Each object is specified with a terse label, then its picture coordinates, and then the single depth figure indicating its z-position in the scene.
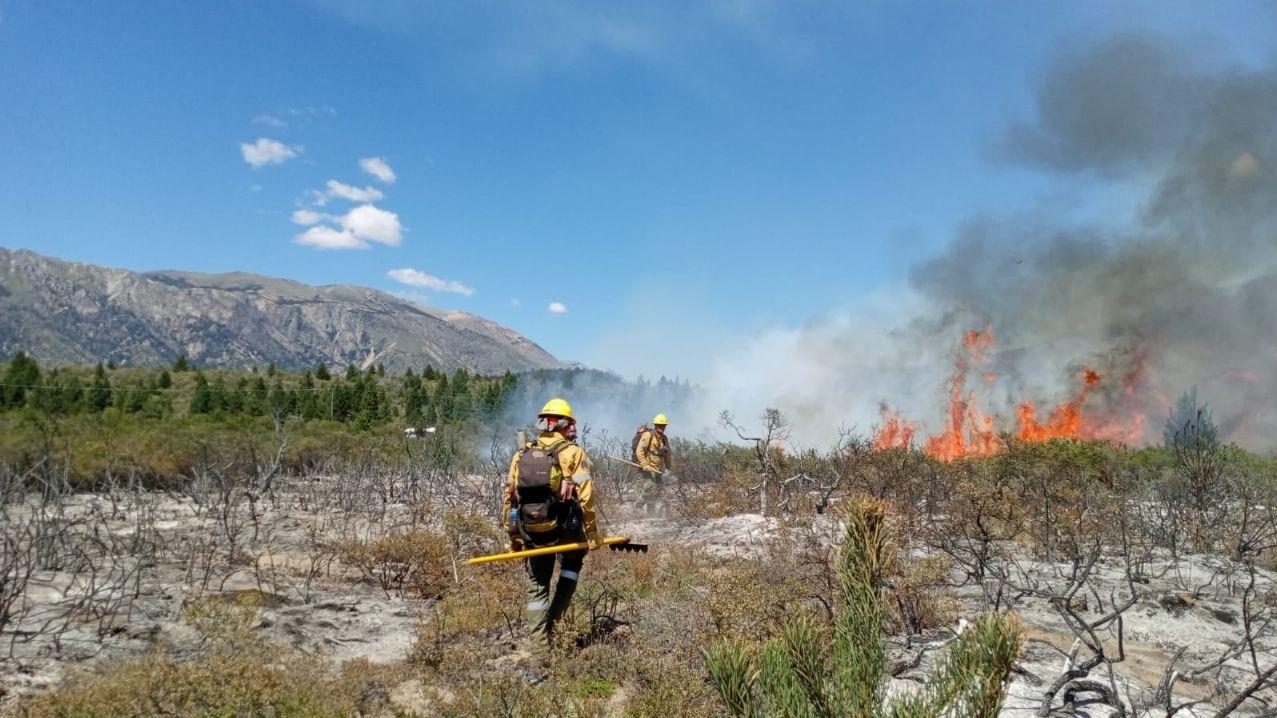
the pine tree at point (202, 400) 31.97
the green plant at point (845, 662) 2.06
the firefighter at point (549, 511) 5.12
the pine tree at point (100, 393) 30.86
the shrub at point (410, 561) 7.25
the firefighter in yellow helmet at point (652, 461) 12.58
